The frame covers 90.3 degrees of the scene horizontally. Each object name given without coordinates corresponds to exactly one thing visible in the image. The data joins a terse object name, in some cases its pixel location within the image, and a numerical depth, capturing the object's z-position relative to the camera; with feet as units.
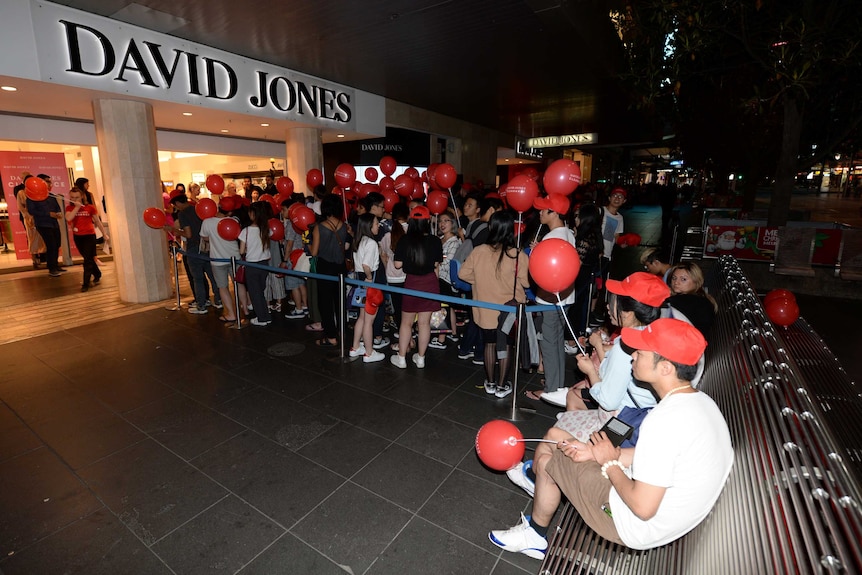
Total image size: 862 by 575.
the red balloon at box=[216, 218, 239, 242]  19.31
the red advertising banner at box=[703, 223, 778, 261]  26.53
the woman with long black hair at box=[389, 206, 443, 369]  14.87
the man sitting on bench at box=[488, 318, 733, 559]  5.26
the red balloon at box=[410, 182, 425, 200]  26.26
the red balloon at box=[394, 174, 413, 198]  24.60
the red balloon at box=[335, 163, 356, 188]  23.02
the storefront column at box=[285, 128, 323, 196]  34.04
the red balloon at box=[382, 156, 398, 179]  29.60
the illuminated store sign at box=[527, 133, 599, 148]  37.68
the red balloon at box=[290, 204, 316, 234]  18.78
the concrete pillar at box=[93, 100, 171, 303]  23.32
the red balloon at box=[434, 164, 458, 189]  23.08
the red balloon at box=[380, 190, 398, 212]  22.08
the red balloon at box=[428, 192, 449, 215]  20.03
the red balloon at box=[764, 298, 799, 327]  15.55
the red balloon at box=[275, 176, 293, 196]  26.66
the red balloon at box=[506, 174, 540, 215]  13.84
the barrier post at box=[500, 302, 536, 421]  12.17
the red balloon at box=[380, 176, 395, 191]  26.22
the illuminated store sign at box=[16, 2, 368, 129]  19.33
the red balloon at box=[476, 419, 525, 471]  7.48
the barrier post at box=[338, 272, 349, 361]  16.05
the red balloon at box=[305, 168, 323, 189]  25.73
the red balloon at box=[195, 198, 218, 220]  20.22
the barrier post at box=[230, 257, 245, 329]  20.45
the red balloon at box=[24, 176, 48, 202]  27.07
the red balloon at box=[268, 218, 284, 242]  20.81
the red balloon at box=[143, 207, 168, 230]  22.31
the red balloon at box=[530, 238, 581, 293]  9.76
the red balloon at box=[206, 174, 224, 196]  27.07
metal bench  4.06
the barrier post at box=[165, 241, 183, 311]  21.97
